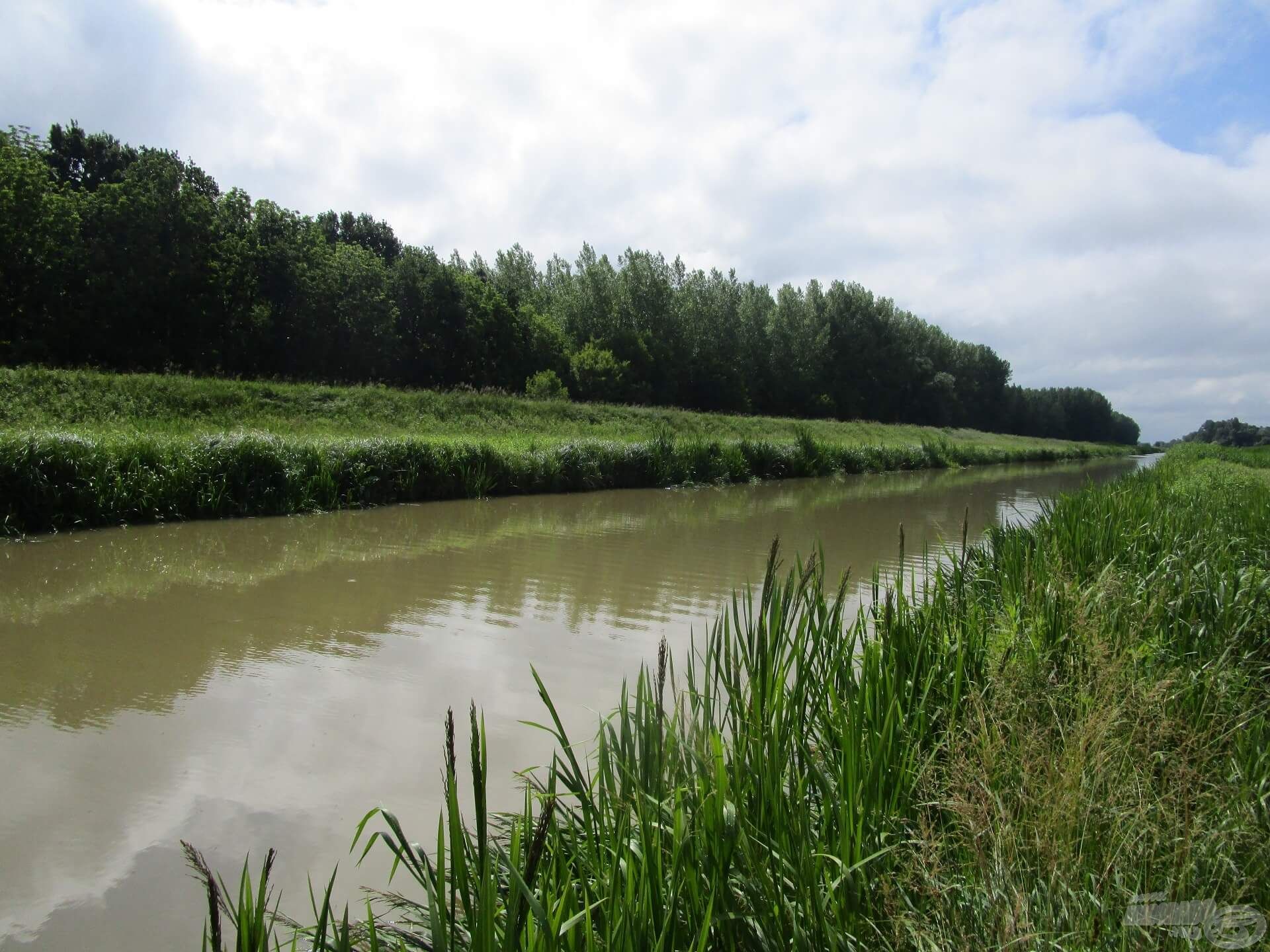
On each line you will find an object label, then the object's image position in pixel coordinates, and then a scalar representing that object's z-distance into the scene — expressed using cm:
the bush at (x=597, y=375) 3372
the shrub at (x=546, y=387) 2703
